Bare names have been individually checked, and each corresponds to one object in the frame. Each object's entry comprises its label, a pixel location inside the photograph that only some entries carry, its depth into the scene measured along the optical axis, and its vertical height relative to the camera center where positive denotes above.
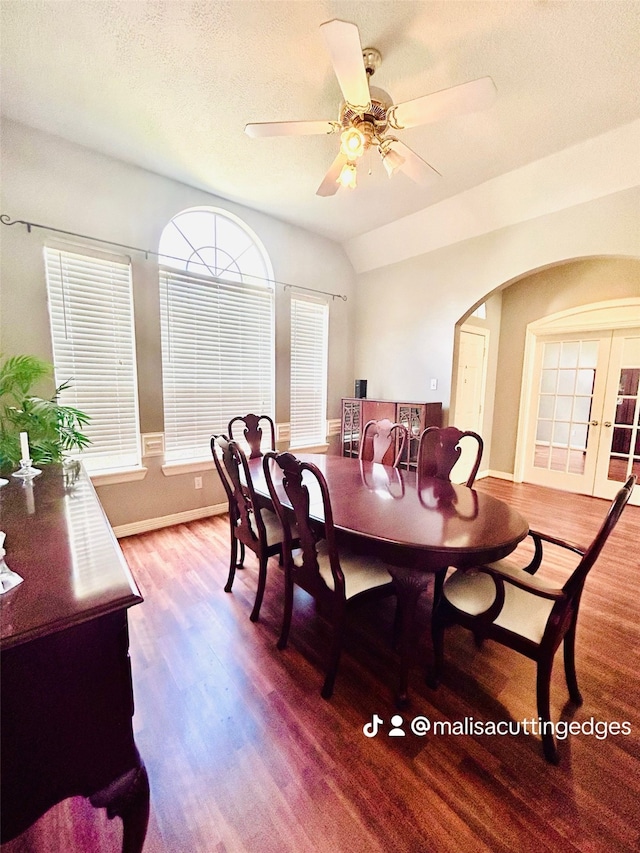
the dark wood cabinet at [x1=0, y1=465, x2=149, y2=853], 0.66 -0.64
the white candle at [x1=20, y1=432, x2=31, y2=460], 1.85 -0.35
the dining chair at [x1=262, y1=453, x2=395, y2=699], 1.49 -0.87
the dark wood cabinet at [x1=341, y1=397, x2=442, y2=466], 3.75 -0.34
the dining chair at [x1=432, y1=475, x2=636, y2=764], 1.24 -0.90
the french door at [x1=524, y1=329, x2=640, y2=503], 4.05 -0.28
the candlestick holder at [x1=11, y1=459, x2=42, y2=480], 1.78 -0.48
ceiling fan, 1.42 +1.34
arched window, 3.23 +0.57
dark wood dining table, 1.34 -0.60
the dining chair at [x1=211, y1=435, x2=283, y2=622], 1.95 -0.85
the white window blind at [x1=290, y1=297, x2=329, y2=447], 4.16 +0.17
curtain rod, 2.41 +1.12
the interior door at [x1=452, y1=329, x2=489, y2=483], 4.42 -0.01
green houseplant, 2.11 -0.25
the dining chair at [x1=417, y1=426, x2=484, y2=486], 2.24 -0.44
